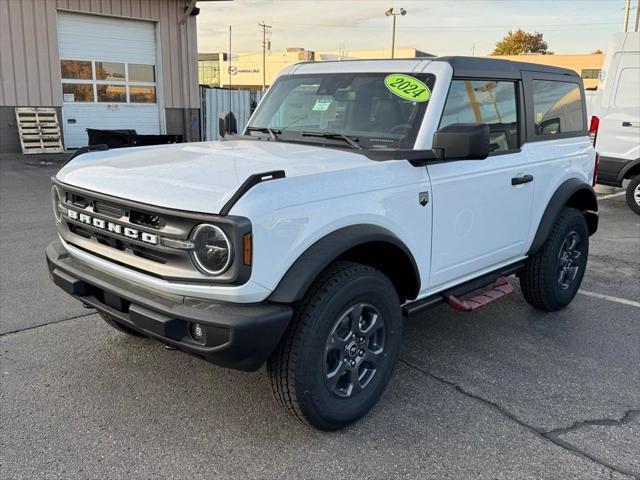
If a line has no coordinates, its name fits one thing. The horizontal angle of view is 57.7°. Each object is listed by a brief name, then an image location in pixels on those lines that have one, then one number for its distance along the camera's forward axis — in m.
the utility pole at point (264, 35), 77.61
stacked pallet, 13.66
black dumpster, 8.60
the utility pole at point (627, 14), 40.78
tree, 70.24
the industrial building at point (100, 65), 13.43
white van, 9.45
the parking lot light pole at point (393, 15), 49.75
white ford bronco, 2.51
